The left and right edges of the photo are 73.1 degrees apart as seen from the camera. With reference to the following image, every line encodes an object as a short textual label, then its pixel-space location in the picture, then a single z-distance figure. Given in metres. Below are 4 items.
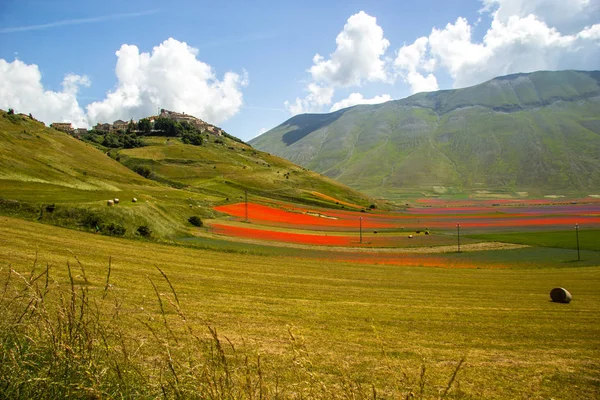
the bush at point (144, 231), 37.53
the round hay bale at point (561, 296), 23.27
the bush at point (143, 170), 127.51
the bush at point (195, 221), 58.59
